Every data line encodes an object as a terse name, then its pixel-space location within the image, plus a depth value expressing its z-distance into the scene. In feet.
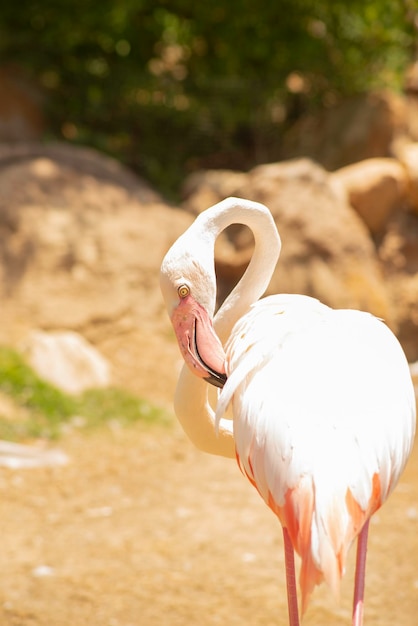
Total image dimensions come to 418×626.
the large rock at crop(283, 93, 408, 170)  60.13
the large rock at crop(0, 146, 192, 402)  46.14
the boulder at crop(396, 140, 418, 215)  54.75
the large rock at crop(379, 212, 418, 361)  52.01
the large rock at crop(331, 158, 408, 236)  53.98
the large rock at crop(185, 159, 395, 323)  50.11
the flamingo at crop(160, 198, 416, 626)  17.03
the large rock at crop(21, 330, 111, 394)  43.21
